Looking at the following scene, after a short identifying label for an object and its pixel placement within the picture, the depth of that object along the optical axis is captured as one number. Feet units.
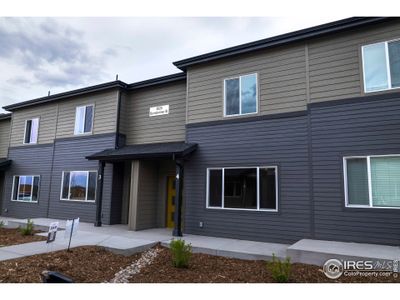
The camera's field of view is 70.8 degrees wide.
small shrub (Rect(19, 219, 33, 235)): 30.83
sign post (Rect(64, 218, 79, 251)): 22.16
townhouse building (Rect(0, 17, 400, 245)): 23.39
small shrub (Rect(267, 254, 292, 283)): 15.98
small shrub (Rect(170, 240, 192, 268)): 19.42
